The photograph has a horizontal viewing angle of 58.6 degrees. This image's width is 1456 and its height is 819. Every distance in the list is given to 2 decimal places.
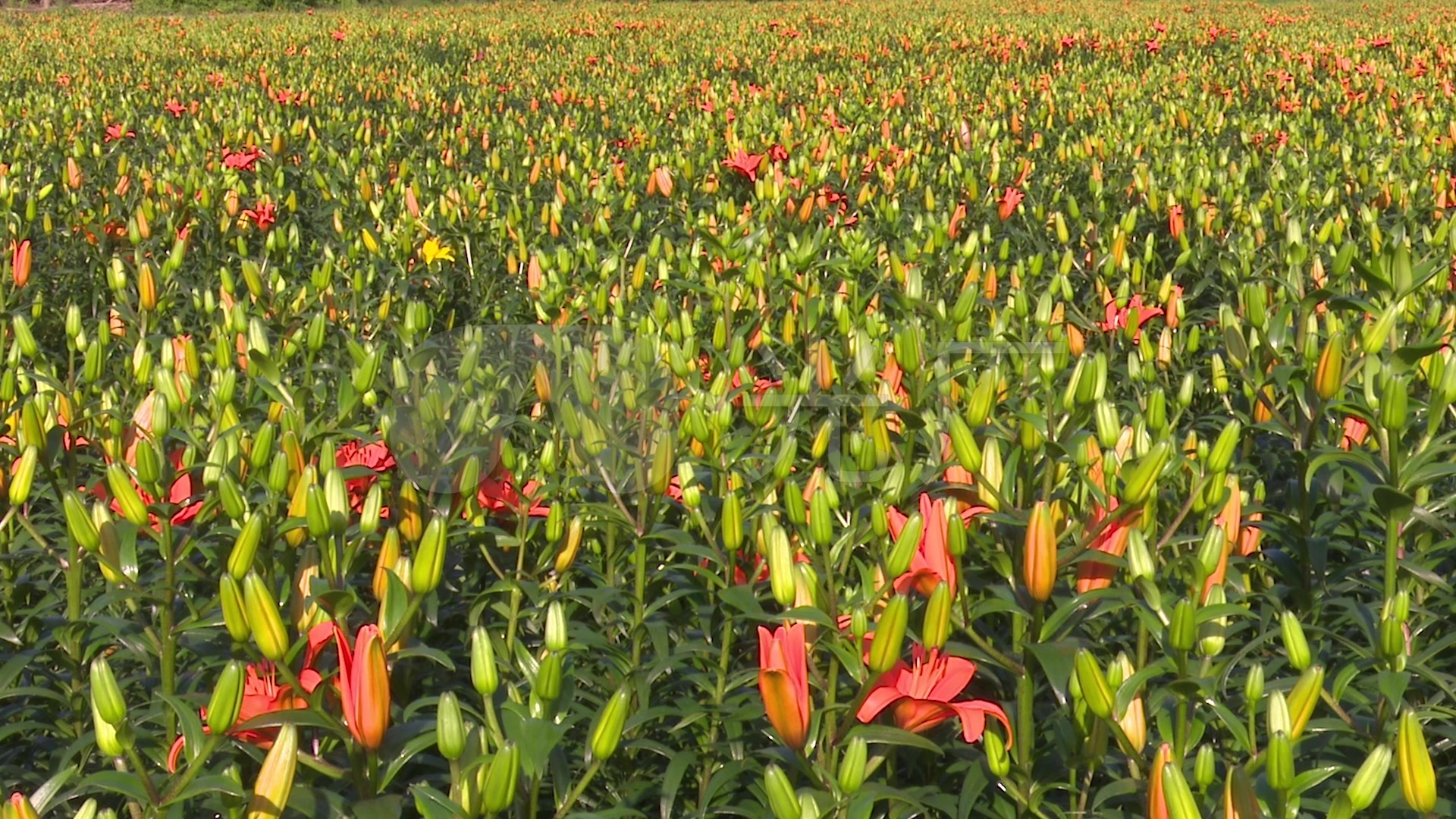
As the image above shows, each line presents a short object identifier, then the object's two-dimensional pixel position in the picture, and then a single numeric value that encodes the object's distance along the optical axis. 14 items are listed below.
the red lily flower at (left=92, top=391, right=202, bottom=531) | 1.55
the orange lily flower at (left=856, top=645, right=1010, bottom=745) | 1.16
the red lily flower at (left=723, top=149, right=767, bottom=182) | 3.94
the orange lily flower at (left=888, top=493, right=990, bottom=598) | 1.24
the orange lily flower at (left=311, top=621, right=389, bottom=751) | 1.00
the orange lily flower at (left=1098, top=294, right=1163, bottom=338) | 2.59
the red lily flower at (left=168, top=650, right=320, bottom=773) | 1.11
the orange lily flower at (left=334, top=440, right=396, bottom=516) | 1.63
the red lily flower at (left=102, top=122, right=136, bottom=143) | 4.92
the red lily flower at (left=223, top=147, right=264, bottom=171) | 4.08
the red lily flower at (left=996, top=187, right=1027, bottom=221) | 3.77
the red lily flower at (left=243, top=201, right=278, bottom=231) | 3.70
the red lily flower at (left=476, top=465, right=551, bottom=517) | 1.61
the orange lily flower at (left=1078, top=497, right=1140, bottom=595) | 1.33
